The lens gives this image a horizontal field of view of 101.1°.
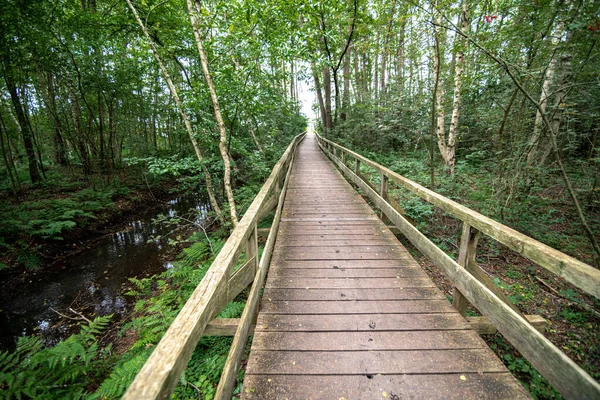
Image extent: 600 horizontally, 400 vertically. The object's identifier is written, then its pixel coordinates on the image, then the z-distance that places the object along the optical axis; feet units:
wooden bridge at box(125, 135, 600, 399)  4.40
